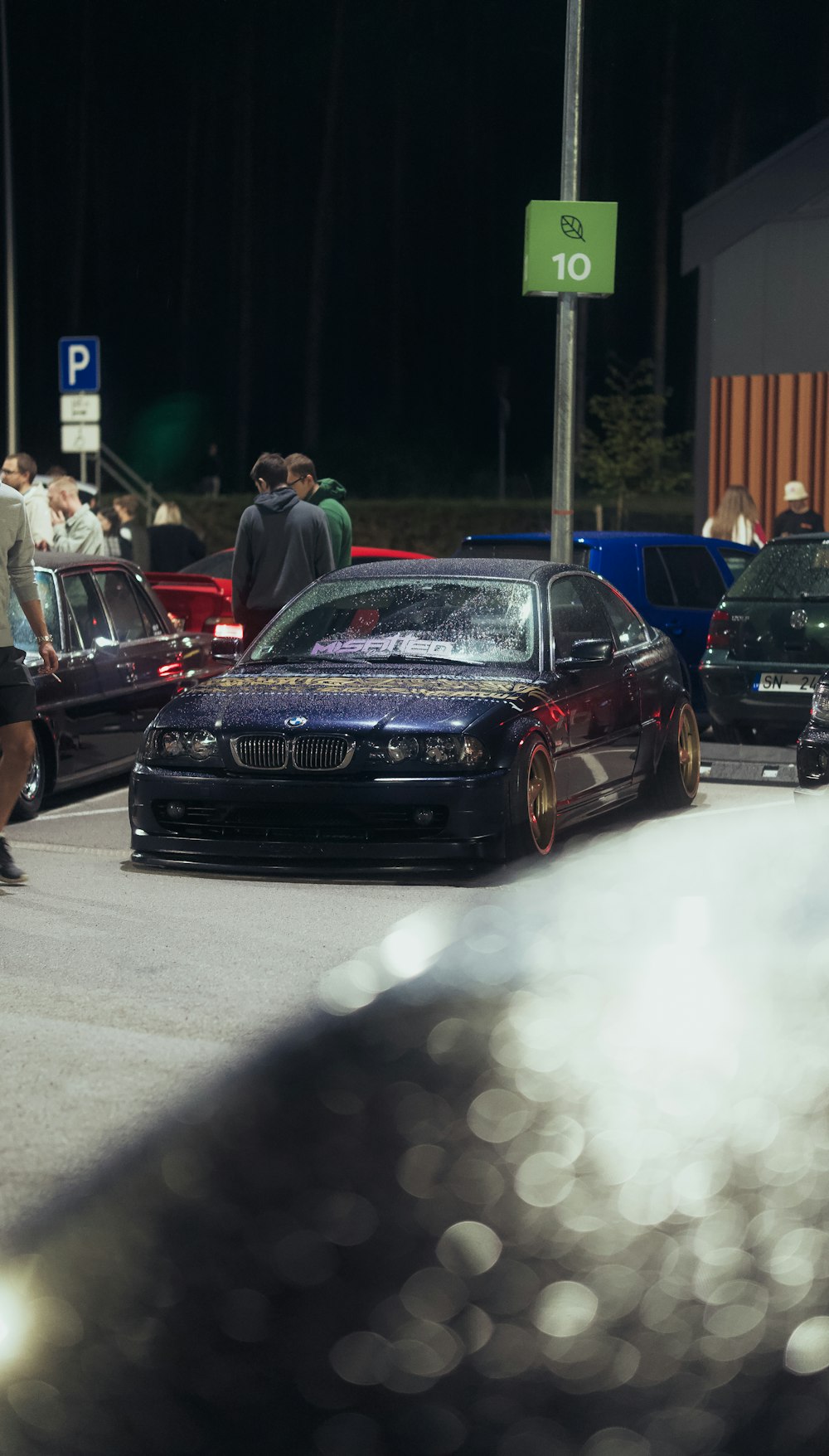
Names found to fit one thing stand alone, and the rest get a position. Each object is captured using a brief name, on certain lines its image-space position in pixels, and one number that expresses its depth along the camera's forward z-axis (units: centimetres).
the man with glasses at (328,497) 1234
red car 1563
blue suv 1306
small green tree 4109
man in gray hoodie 1159
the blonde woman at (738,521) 1695
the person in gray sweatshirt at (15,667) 816
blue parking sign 2011
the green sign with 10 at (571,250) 1403
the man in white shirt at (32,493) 1426
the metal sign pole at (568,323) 1428
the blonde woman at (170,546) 1895
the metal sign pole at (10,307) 2758
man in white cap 1750
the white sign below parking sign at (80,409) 2034
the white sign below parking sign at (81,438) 2039
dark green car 1216
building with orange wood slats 2180
